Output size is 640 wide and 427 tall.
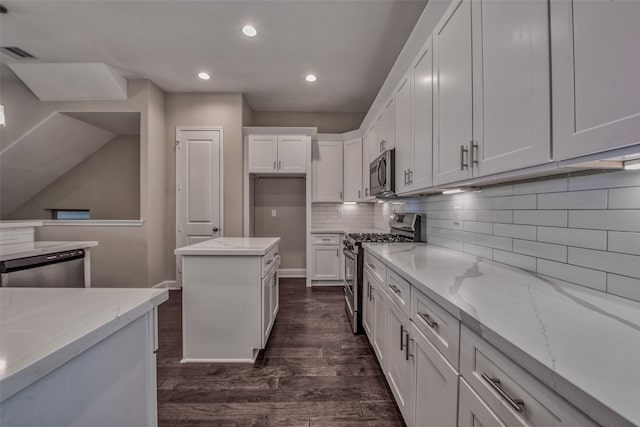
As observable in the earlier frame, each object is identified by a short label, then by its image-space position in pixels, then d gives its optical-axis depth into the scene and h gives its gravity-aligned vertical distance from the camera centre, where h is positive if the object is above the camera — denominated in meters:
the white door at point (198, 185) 4.10 +0.46
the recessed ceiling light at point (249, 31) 2.67 +1.90
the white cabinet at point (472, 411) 0.72 -0.59
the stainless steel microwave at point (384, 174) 2.49 +0.41
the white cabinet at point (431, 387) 0.93 -0.69
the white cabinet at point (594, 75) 0.66 +0.39
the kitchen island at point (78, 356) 0.49 -0.32
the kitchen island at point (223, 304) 2.08 -0.72
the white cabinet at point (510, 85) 0.91 +0.51
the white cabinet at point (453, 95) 1.34 +0.67
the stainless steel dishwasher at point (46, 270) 2.17 -0.52
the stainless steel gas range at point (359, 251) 2.48 -0.36
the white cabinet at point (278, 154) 4.24 +0.98
